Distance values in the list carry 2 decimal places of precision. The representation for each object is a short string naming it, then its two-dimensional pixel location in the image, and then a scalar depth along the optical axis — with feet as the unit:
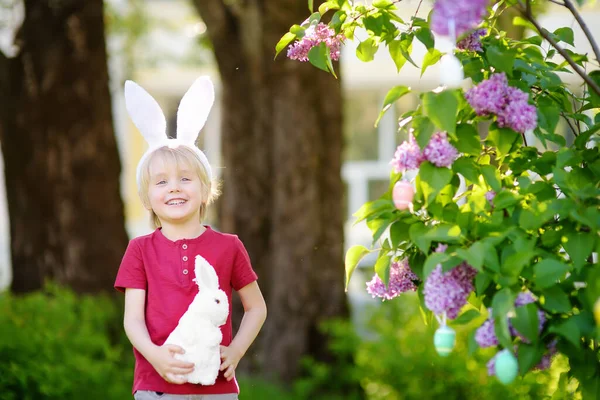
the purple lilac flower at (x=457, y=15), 11.55
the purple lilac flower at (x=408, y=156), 13.42
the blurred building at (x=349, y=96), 88.10
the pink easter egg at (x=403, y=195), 13.61
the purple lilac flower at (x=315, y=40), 15.46
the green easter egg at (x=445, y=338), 13.31
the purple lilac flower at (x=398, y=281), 14.74
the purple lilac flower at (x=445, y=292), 12.55
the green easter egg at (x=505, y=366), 12.25
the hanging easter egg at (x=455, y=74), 14.48
